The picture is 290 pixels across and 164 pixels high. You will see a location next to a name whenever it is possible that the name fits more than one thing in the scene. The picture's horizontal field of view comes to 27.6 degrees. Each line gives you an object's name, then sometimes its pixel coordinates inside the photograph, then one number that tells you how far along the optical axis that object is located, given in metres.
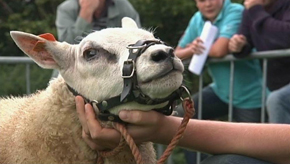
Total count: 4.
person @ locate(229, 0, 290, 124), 4.29
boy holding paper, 5.04
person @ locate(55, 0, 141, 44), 5.17
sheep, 2.82
